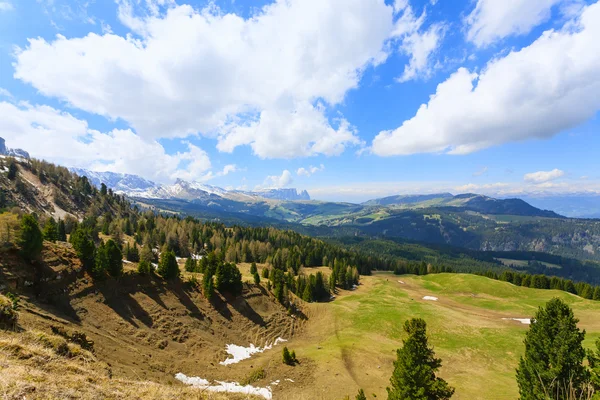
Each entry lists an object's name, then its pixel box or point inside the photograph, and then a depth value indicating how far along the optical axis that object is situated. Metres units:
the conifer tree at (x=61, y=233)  86.88
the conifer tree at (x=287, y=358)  46.59
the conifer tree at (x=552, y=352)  22.94
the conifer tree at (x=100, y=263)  50.13
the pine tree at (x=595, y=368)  18.75
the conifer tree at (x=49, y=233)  62.05
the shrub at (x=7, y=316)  23.22
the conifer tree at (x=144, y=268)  56.52
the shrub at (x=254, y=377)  40.51
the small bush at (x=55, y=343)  20.22
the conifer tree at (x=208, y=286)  61.53
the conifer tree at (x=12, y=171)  139.00
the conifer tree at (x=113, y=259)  51.42
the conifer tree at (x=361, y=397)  26.82
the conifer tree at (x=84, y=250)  50.91
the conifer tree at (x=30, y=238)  44.03
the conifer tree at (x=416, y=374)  23.84
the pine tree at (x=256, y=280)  74.01
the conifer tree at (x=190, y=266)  77.31
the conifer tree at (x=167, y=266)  58.41
